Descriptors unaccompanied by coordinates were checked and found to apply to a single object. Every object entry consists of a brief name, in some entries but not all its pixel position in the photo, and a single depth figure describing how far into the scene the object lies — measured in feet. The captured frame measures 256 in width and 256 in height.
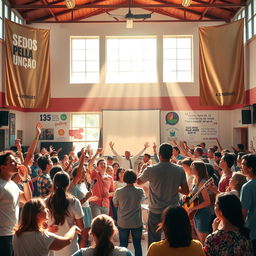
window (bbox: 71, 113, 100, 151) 53.93
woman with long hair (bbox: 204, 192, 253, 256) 8.84
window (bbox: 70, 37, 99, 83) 55.11
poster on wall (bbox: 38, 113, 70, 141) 53.72
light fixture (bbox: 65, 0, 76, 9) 39.14
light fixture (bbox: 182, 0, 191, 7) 39.62
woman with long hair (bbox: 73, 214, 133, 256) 8.20
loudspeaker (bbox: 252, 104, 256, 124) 44.46
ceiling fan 42.56
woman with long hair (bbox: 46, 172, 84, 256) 12.48
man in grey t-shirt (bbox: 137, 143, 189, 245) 15.42
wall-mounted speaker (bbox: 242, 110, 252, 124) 45.70
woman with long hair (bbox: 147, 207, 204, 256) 8.14
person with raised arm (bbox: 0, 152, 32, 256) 12.32
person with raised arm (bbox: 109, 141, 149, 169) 38.09
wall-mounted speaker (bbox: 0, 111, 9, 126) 43.55
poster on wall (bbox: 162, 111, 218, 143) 53.36
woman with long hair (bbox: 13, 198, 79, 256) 9.33
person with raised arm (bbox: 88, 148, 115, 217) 20.94
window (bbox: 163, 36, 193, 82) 54.85
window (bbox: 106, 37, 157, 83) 54.90
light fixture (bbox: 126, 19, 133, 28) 44.10
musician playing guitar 16.62
